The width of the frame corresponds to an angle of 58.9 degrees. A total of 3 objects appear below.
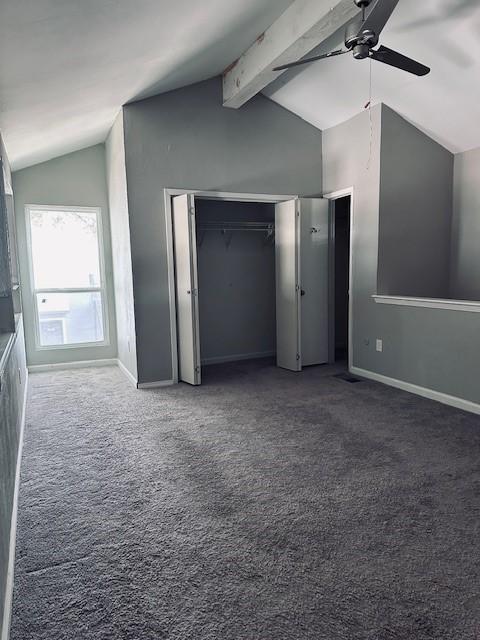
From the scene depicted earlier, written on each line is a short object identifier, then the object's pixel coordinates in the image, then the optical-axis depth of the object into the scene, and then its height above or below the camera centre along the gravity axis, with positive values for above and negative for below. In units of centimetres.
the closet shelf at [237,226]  535 +52
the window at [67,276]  527 -6
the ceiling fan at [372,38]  223 +130
